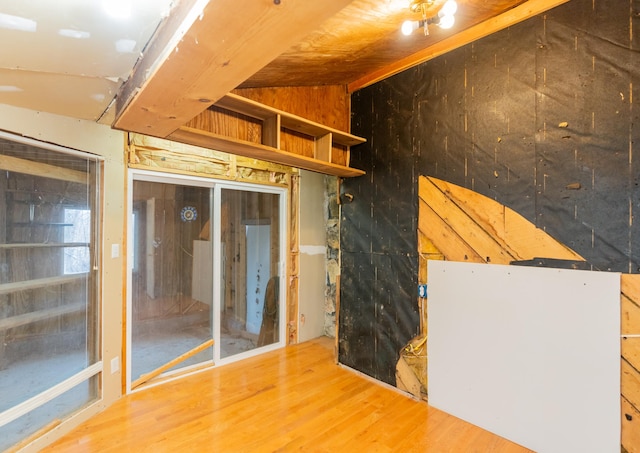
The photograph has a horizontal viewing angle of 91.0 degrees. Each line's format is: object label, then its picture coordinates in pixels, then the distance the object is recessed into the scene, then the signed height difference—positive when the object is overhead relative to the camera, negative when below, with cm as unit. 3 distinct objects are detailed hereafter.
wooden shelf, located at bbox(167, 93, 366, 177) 220 +70
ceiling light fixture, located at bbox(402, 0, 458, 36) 184 +131
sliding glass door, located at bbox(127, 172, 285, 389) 311 -53
